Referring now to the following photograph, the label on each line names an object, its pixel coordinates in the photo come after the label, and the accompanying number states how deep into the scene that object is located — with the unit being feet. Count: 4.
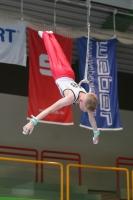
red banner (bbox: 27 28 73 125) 58.54
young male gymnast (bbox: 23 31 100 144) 37.40
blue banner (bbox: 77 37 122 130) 58.80
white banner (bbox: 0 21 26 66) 58.18
